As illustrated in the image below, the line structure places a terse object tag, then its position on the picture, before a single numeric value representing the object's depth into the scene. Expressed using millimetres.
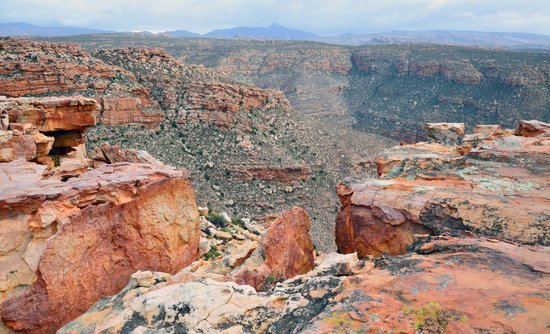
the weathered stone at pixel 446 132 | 24578
